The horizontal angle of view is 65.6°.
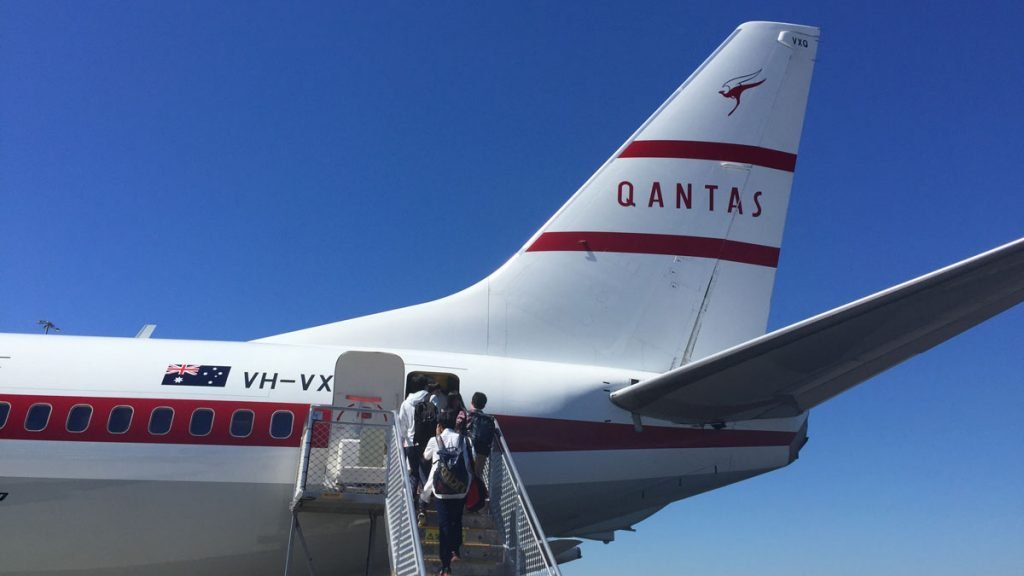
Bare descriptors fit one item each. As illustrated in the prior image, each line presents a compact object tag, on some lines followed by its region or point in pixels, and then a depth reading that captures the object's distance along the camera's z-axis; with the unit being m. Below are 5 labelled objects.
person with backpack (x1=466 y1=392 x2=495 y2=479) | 8.31
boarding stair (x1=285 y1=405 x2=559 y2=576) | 7.39
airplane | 9.02
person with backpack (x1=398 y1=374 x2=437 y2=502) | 8.34
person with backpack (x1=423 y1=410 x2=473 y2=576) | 7.23
